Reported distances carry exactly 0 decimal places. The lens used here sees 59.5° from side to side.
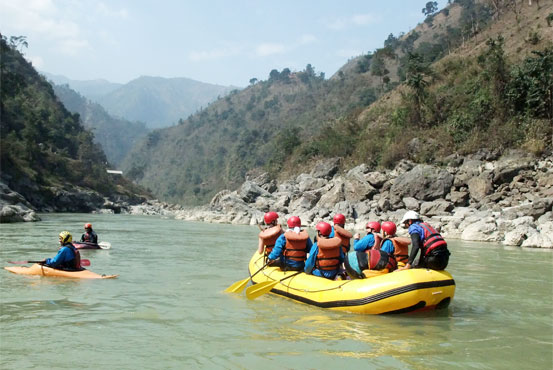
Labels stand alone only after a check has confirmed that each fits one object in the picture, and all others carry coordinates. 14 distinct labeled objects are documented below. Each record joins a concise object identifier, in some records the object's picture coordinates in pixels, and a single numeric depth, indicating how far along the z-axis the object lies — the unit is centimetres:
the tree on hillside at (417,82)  3700
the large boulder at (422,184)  2819
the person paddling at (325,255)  780
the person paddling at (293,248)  836
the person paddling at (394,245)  783
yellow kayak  964
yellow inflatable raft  682
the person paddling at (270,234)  884
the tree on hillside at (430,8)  9750
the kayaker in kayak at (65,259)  979
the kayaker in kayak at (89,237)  1470
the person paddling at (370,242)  784
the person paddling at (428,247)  707
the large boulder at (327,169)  4250
